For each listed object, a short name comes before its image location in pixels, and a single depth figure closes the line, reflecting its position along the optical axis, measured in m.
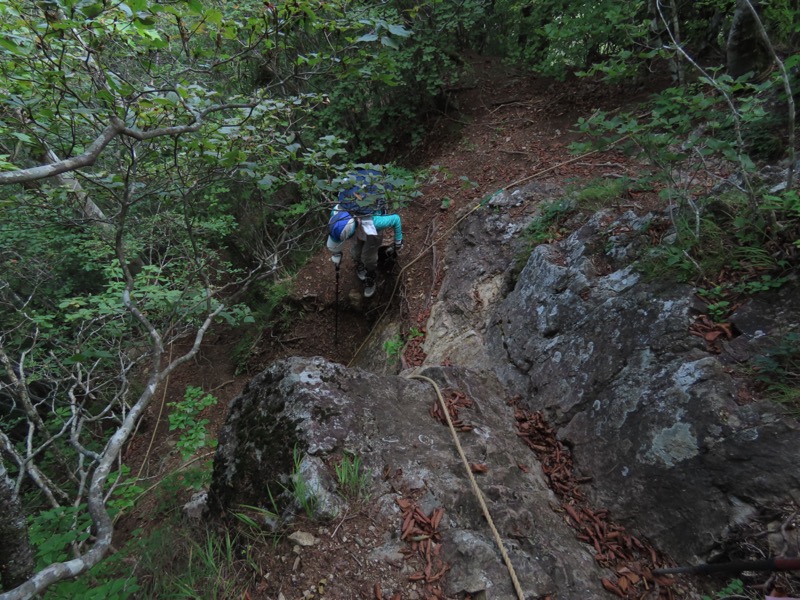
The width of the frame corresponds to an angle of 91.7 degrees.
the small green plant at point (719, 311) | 2.55
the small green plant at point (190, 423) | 4.02
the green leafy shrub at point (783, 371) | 2.05
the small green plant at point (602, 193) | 3.97
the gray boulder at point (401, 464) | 2.03
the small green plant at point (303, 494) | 2.01
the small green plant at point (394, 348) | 5.14
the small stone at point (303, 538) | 1.92
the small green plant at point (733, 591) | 1.80
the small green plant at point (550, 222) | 4.27
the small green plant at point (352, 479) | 2.13
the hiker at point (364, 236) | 5.27
